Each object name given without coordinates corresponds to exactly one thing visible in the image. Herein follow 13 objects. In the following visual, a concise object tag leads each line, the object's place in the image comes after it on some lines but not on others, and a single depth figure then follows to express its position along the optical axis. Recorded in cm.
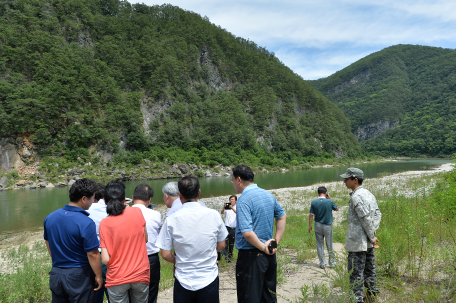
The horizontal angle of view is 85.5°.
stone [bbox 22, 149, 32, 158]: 3214
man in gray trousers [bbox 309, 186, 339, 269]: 544
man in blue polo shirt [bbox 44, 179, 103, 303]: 249
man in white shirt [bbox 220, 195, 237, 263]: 619
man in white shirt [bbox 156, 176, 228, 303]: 240
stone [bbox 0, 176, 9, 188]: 2746
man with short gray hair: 349
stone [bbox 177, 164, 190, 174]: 4228
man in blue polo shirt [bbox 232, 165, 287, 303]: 267
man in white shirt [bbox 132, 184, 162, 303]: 312
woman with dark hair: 253
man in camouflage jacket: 326
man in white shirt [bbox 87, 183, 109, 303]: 283
